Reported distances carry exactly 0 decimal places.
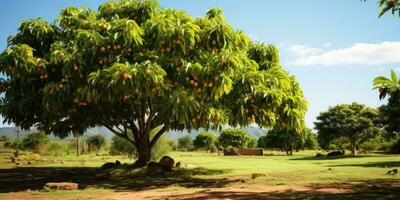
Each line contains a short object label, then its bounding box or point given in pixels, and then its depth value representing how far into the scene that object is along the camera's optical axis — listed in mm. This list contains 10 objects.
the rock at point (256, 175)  20366
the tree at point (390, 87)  8406
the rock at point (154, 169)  24844
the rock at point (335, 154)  57325
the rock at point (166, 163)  27000
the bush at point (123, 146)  41625
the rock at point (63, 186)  17062
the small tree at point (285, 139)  74062
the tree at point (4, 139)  102412
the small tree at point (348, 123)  62031
